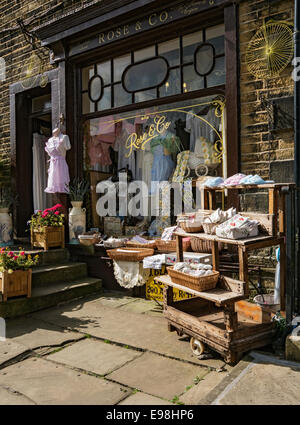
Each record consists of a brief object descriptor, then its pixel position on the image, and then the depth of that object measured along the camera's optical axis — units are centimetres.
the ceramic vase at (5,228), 762
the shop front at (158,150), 374
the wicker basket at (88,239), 651
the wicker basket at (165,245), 533
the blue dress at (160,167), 659
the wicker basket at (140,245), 563
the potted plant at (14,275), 490
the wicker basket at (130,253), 538
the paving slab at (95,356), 345
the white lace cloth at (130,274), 539
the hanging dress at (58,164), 700
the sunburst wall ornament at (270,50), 458
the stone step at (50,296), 493
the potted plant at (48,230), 652
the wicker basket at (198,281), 364
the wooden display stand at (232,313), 332
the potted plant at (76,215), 682
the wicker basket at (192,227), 421
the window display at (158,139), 579
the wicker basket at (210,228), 390
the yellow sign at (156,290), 513
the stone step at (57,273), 579
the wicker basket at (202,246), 482
